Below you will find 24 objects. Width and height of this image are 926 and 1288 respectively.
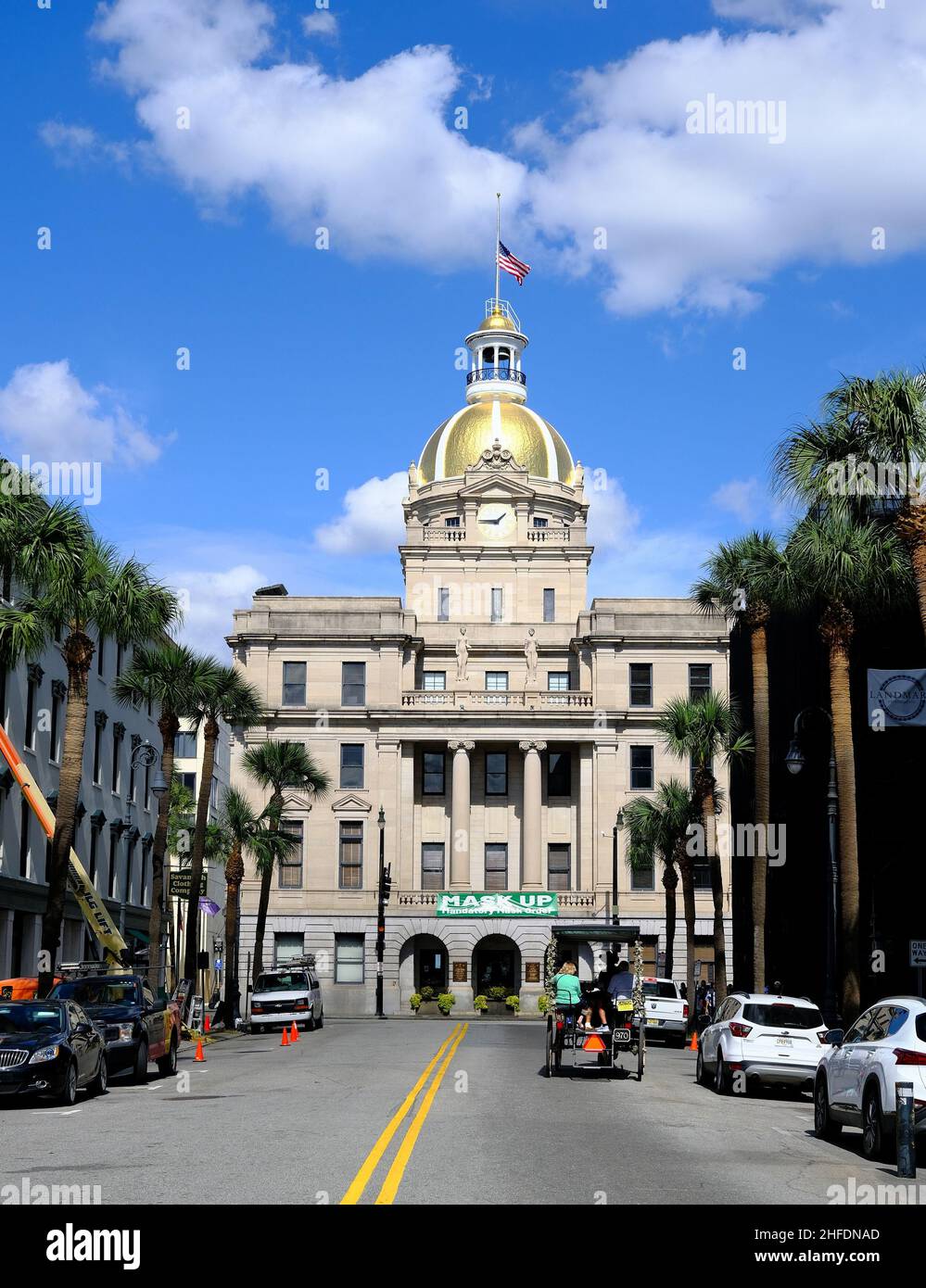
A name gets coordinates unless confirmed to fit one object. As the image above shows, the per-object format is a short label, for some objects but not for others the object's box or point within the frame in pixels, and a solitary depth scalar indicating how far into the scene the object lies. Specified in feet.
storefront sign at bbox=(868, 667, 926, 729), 161.17
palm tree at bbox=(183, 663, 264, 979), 151.12
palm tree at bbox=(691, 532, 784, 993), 124.67
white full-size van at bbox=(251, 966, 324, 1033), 162.09
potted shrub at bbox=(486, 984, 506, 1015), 227.61
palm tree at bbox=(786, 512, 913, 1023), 104.01
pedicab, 80.89
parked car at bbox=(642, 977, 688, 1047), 142.41
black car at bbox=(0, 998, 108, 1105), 66.44
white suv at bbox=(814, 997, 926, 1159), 51.03
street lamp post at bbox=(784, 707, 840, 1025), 112.57
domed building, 232.94
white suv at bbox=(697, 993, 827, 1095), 77.97
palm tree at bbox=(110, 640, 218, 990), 147.33
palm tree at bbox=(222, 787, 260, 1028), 194.77
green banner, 231.71
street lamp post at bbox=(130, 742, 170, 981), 139.38
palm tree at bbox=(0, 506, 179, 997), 103.81
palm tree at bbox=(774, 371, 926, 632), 91.09
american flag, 297.12
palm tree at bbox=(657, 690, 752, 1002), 162.09
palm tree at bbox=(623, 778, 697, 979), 193.57
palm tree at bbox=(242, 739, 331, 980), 205.26
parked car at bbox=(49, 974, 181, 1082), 80.89
